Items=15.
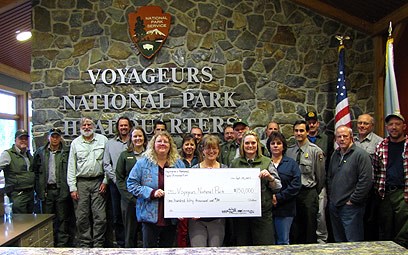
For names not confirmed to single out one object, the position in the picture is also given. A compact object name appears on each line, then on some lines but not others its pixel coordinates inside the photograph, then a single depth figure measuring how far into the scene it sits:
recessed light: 6.32
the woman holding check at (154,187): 3.03
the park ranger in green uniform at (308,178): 3.65
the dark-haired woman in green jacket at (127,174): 3.71
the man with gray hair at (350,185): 3.28
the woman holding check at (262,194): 3.10
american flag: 4.61
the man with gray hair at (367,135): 3.82
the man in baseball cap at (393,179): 3.23
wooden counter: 2.88
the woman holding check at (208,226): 3.05
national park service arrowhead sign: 4.98
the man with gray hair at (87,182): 4.25
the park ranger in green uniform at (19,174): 4.22
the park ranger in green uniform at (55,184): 4.39
